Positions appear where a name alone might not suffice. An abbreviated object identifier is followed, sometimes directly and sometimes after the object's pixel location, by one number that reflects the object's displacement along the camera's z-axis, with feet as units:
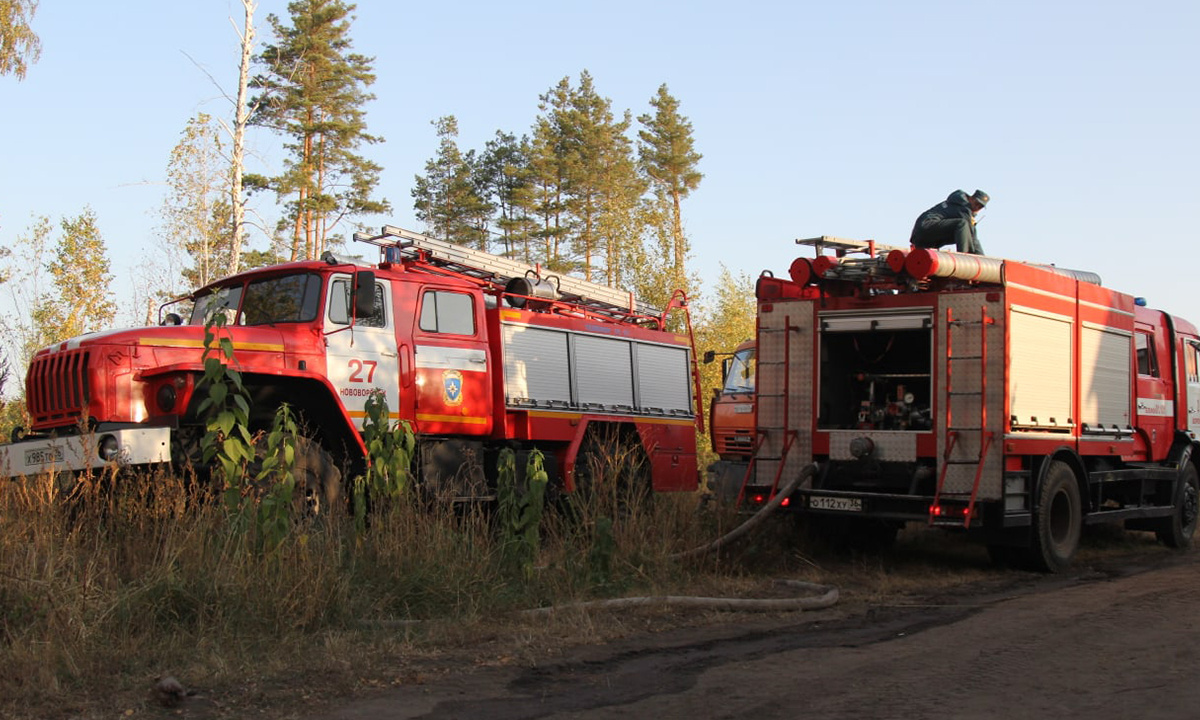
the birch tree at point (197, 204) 79.61
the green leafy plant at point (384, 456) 28.37
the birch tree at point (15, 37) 71.72
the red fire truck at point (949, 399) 33.94
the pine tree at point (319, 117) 114.11
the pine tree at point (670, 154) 162.57
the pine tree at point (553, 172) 149.79
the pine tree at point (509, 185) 153.17
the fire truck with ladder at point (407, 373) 30.73
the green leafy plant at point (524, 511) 28.99
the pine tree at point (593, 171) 149.89
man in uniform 37.70
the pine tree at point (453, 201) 157.38
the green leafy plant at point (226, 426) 25.11
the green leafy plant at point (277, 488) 24.31
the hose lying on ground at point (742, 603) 26.58
